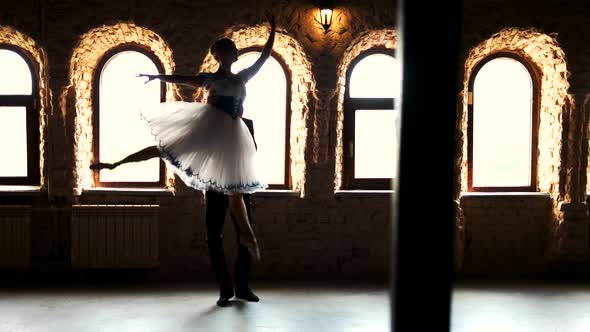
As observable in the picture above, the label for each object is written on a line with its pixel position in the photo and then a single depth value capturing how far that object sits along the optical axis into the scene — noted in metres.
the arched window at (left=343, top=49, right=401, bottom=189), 5.66
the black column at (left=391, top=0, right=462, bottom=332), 1.59
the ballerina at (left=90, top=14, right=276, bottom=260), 3.95
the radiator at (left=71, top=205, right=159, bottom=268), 5.20
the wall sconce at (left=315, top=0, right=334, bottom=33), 5.25
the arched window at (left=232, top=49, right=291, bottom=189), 5.66
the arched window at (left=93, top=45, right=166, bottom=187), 5.59
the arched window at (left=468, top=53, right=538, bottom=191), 5.76
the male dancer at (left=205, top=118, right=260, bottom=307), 4.29
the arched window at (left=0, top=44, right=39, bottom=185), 5.54
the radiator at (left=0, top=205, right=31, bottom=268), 5.17
